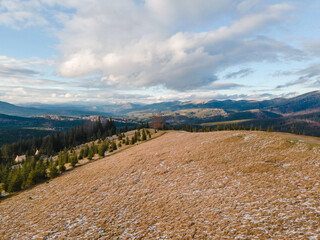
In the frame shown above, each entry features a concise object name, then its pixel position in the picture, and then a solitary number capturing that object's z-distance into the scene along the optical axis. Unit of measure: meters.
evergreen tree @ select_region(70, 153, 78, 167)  49.07
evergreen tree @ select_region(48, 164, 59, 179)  42.28
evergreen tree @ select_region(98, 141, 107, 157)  56.04
